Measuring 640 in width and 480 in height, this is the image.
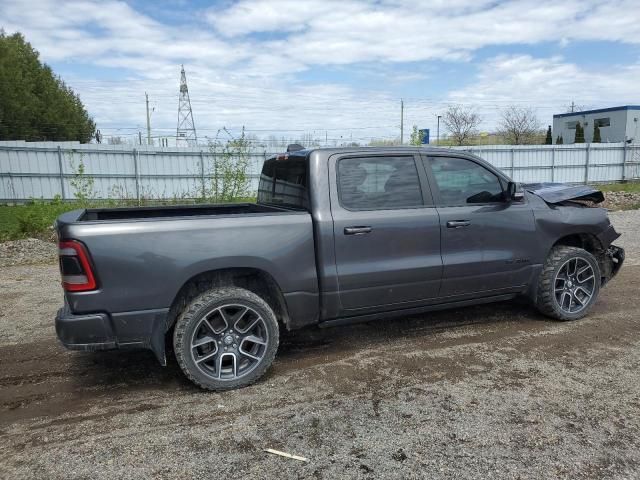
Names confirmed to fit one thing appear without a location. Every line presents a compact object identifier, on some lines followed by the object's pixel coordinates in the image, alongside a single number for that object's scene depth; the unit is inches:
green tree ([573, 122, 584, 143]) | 1882.4
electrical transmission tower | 2102.0
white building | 1776.6
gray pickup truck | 136.9
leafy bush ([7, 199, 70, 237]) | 437.7
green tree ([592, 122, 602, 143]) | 1654.8
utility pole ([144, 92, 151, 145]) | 2624.0
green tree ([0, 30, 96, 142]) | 1428.4
